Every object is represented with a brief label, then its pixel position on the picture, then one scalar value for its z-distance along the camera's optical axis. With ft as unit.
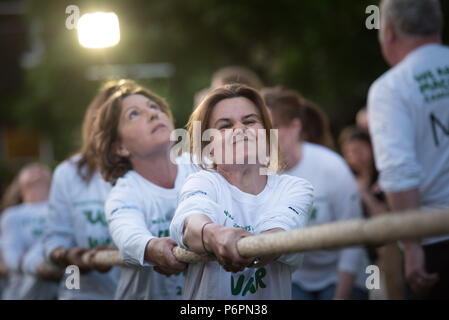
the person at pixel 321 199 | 29.36
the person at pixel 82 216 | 26.13
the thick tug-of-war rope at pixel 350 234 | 11.10
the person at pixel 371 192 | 31.66
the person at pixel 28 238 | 35.04
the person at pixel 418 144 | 20.91
